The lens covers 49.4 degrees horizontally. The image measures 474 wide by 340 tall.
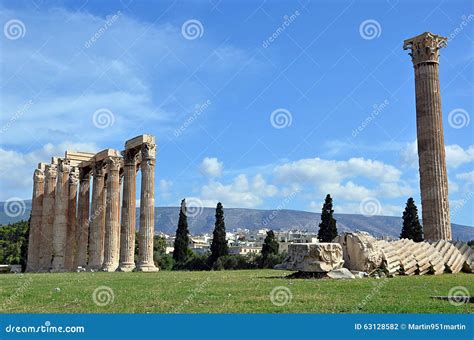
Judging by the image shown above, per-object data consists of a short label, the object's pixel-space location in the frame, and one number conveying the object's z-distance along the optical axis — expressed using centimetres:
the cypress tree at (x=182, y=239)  5219
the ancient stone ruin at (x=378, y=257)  1862
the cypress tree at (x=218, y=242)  4850
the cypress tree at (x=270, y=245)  4875
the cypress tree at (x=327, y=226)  4594
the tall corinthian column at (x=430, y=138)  2752
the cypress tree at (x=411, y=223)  4678
